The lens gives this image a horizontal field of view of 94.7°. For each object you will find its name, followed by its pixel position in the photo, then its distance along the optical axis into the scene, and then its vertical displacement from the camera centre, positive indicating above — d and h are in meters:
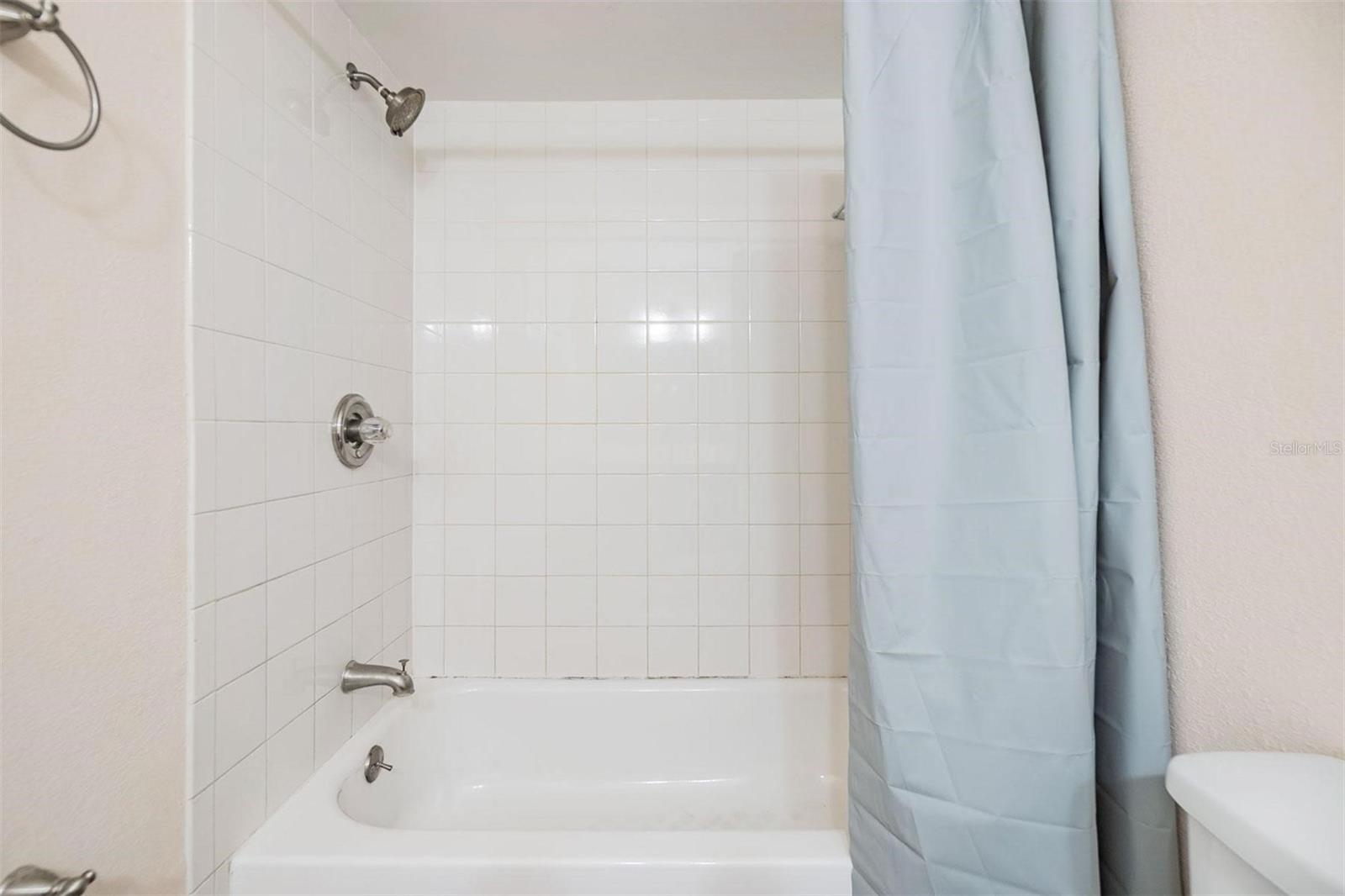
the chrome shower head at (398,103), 1.29 +0.75
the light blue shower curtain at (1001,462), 0.74 -0.01
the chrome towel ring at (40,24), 0.63 +0.45
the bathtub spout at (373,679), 1.31 -0.47
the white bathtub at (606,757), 1.52 -0.79
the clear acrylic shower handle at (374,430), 1.33 +0.06
